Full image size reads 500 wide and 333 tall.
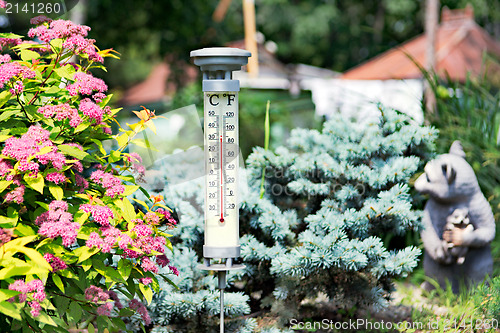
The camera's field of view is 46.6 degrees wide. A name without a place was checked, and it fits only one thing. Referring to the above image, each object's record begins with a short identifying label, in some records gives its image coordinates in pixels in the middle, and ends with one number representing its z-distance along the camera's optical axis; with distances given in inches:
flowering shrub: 78.0
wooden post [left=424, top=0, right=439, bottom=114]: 460.8
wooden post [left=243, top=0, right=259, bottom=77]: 642.7
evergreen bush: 113.2
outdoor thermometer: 101.0
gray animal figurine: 134.0
